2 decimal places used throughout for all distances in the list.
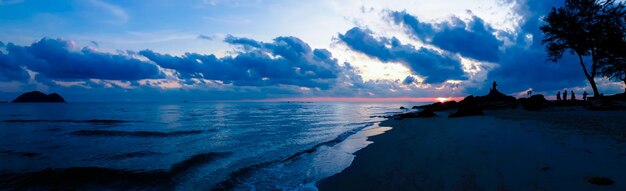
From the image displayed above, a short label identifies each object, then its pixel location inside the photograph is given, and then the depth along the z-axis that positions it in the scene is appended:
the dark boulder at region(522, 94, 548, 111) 33.29
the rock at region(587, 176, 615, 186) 5.46
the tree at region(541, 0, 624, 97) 23.29
